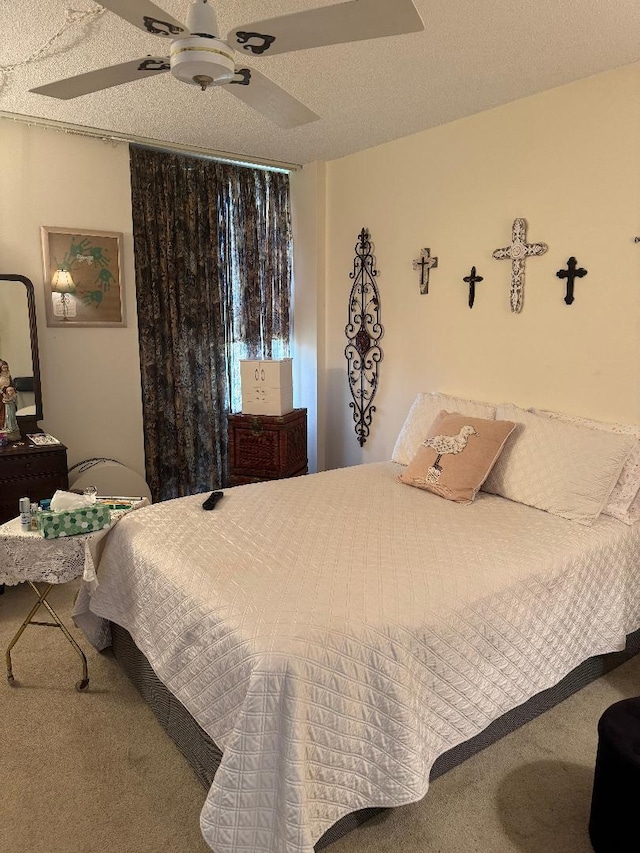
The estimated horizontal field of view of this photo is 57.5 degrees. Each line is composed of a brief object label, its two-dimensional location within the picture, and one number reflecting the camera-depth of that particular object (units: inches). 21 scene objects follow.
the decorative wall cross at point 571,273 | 109.0
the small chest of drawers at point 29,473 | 119.9
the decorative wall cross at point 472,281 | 128.7
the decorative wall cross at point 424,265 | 138.9
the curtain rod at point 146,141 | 131.0
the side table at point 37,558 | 82.8
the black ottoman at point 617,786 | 59.4
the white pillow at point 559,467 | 95.0
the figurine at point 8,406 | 129.3
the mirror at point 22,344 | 132.3
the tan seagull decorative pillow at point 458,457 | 105.7
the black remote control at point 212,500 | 99.8
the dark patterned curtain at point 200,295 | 155.9
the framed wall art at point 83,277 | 139.6
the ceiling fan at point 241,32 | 56.3
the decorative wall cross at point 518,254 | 117.4
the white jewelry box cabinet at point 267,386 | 153.9
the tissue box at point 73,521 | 82.9
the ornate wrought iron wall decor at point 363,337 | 156.9
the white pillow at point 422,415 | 125.0
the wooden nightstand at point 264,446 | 153.6
